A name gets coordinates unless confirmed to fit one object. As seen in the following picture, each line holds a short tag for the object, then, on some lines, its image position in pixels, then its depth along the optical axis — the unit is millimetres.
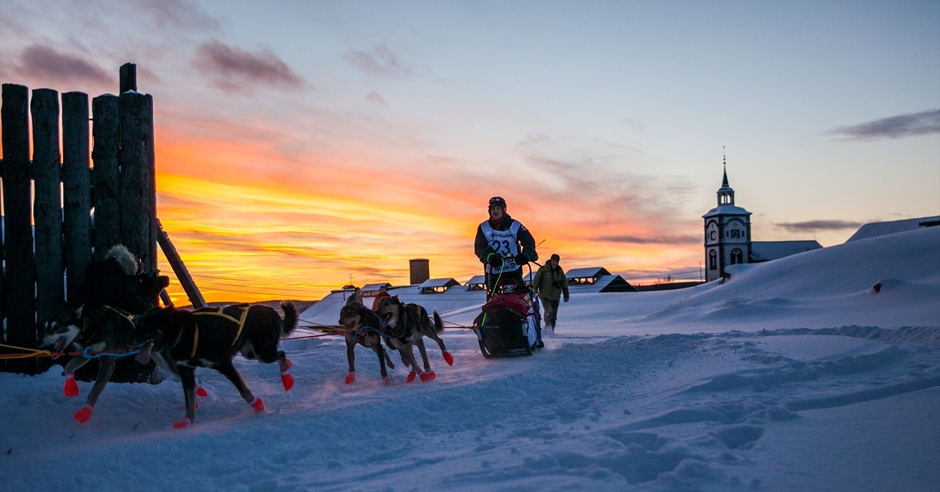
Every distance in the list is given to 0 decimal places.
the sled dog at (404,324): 7344
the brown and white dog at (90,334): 4777
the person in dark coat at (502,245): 9656
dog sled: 9086
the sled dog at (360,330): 7230
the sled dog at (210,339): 5094
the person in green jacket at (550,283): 13258
